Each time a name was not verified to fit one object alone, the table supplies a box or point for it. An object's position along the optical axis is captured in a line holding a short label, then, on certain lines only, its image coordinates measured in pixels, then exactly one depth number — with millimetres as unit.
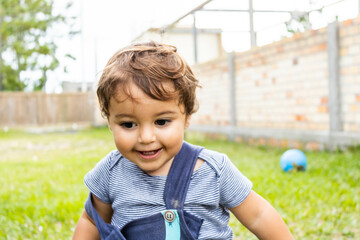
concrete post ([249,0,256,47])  8719
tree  27719
